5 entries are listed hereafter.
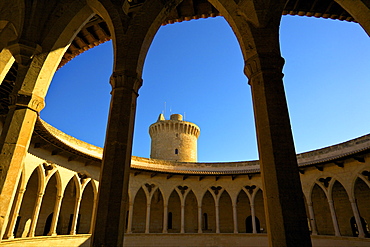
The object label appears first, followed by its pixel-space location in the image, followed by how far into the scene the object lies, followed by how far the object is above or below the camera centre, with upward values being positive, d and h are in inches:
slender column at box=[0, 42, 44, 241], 199.1 +79.5
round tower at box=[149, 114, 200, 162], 1314.0 +421.0
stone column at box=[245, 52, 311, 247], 149.9 +46.3
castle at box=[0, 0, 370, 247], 167.8 +122.0
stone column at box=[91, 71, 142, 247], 169.2 +41.7
